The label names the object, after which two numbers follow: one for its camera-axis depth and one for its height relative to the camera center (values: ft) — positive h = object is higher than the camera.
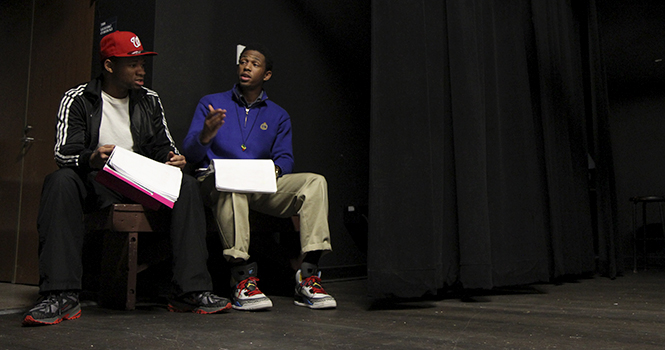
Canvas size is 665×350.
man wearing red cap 4.97 +0.41
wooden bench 5.65 -0.34
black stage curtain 5.86 +0.95
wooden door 8.26 +2.26
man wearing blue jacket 5.92 +0.50
